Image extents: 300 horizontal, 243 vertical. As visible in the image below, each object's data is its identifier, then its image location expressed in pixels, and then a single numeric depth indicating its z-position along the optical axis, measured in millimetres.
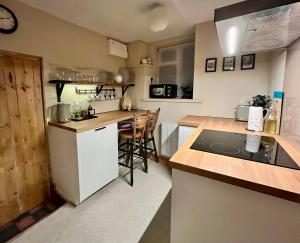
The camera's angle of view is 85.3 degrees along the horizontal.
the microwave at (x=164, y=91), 2875
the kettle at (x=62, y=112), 2029
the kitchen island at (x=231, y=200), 694
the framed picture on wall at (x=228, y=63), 2295
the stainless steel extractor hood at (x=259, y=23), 840
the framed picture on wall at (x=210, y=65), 2416
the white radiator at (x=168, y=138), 2791
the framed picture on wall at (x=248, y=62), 2169
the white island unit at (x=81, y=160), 1815
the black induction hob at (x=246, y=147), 953
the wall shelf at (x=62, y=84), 1998
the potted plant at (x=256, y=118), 1579
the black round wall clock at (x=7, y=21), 1594
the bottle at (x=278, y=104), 1496
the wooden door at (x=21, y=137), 1707
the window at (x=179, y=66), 2957
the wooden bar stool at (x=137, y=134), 2281
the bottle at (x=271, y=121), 1535
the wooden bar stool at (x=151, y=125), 2584
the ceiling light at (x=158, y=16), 1792
